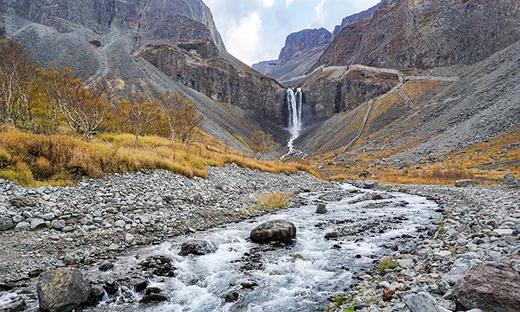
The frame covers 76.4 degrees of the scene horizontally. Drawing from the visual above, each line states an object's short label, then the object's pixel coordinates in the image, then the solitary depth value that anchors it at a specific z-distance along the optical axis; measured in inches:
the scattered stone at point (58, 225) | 512.1
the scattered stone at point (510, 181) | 1101.3
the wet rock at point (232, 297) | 370.9
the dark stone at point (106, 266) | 433.7
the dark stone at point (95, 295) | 353.1
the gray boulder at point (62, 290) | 322.7
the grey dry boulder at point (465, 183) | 1334.2
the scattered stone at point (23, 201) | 528.1
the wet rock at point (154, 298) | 368.5
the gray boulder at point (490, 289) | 228.4
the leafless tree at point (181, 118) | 2044.8
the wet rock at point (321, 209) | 892.0
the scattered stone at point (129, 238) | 536.0
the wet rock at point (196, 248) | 516.7
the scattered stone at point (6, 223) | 479.5
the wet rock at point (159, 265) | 441.4
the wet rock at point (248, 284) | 403.9
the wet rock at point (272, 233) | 587.2
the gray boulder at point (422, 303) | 236.6
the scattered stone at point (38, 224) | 497.0
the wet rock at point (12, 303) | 329.7
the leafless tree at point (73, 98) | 1376.7
